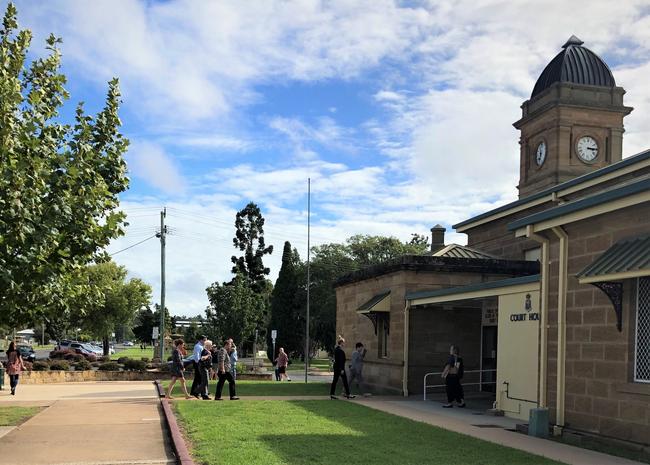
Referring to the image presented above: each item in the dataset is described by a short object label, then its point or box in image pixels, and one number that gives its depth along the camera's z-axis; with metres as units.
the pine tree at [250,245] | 62.53
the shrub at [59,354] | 42.78
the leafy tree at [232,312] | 46.09
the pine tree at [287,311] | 59.56
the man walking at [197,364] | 18.77
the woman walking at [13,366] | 20.70
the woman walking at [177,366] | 18.83
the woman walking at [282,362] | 30.20
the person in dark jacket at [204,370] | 18.53
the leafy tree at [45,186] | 10.09
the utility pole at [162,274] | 39.85
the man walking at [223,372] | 18.38
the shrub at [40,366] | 29.36
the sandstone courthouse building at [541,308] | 10.53
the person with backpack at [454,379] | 17.70
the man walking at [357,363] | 21.66
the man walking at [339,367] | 19.91
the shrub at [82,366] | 31.05
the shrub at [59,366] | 30.08
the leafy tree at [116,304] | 53.75
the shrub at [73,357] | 35.99
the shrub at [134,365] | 30.45
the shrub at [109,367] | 29.76
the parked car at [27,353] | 42.30
